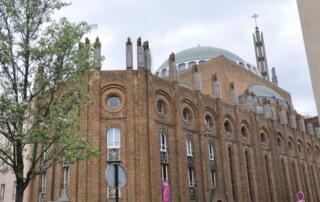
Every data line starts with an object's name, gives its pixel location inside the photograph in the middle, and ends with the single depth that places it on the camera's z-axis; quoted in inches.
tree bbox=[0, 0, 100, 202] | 459.2
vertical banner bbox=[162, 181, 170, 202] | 977.4
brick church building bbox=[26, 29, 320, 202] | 997.8
